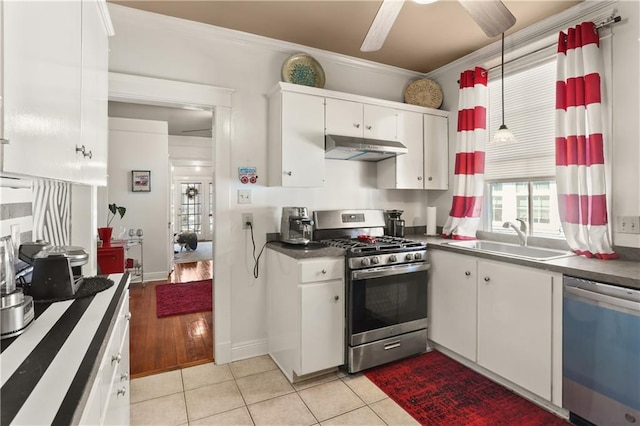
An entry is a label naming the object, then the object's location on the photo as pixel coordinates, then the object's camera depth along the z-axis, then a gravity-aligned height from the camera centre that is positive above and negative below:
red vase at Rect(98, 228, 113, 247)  3.55 -0.26
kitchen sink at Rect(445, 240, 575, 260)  2.34 -0.28
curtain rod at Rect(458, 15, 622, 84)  2.06 +1.25
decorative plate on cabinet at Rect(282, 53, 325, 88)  2.74 +1.22
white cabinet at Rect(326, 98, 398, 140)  2.73 +0.82
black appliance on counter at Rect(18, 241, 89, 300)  1.28 -0.24
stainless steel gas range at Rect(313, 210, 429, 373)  2.34 -0.66
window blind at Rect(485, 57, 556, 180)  2.52 +0.77
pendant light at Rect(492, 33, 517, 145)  2.33 +0.56
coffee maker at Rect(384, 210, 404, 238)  3.14 -0.10
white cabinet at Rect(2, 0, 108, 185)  0.81 +0.40
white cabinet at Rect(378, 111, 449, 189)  3.07 +0.54
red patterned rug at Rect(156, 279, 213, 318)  3.83 -1.14
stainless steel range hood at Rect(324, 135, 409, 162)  2.63 +0.54
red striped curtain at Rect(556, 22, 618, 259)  2.10 +0.46
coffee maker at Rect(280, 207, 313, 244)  2.58 -0.11
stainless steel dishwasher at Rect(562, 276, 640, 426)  1.55 -0.72
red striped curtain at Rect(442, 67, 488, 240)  2.88 +0.54
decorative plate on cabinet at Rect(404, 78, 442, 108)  3.29 +1.22
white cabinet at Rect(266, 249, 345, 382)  2.23 -0.73
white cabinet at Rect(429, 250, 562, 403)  1.90 -0.70
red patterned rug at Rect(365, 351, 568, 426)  1.91 -1.21
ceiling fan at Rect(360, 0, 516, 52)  1.61 +1.04
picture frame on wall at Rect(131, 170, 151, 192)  5.11 +0.50
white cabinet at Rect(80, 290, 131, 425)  0.87 -0.56
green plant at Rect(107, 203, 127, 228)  4.69 +0.01
